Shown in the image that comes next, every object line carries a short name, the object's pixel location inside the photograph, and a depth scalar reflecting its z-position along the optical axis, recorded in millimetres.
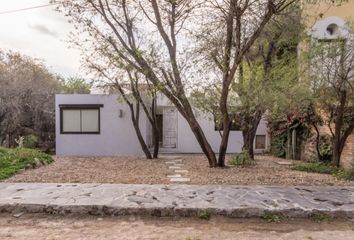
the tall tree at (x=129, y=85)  11812
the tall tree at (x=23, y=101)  17969
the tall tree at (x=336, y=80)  9062
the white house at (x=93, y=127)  15625
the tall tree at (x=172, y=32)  8727
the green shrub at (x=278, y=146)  14779
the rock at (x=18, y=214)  5473
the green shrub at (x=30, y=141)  17138
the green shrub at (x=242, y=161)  10711
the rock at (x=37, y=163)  10255
